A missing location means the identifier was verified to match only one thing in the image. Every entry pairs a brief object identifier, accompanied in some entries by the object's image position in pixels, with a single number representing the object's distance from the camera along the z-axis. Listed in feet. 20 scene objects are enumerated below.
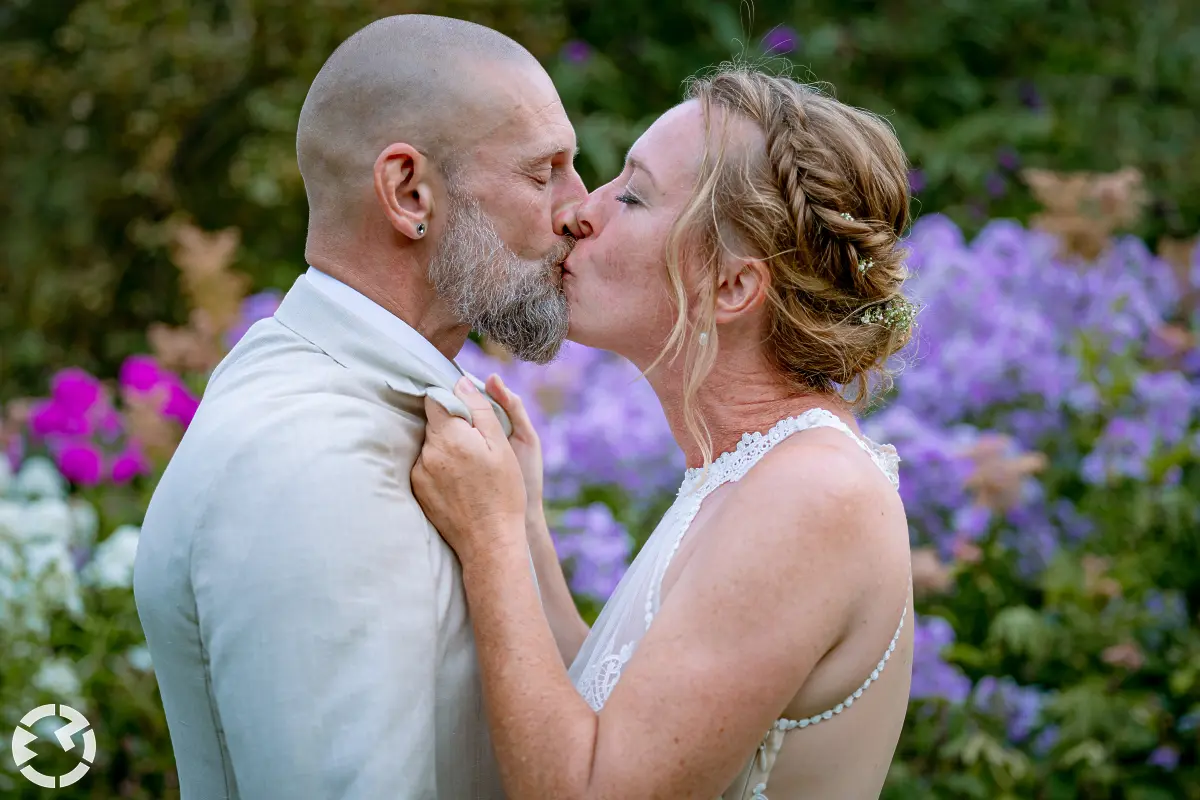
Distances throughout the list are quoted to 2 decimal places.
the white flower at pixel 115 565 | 13.28
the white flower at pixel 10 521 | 13.32
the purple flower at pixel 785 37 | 23.27
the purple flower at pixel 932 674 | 12.60
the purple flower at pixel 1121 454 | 14.38
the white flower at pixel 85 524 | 14.39
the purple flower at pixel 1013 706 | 12.98
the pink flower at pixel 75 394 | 16.21
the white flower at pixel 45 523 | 13.50
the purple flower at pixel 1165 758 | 12.83
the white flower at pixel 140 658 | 12.79
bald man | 6.19
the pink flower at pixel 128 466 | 15.47
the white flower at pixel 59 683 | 12.36
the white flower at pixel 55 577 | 12.98
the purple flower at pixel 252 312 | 17.48
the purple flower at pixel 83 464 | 15.43
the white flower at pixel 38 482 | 14.89
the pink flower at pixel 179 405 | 15.93
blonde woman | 6.61
